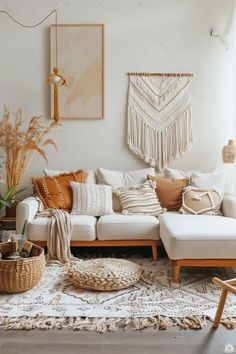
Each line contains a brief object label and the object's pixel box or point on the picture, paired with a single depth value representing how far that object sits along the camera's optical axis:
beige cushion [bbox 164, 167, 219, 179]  4.37
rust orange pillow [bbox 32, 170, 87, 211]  4.04
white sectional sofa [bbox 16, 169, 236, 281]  3.11
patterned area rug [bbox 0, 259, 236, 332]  2.46
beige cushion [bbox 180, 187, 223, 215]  3.98
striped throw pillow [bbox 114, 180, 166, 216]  4.05
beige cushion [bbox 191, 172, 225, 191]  4.19
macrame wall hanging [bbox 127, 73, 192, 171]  4.61
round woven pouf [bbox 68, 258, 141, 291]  2.95
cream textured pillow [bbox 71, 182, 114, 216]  4.01
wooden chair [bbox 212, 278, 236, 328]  2.23
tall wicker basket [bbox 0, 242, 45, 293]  2.82
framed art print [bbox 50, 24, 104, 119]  4.55
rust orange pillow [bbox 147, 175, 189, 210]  4.21
